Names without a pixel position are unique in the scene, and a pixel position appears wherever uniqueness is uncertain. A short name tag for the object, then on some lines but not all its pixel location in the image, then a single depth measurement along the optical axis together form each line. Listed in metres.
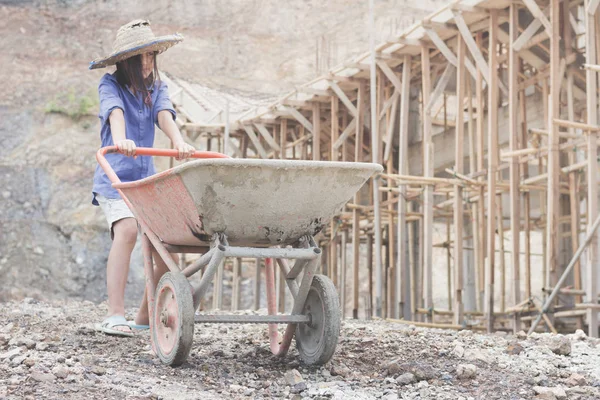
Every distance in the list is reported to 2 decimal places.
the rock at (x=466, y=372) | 4.64
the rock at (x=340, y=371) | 4.70
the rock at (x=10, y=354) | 4.45
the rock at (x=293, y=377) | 4.45
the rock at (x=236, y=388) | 4.28
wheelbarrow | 4.40
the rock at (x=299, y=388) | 4.30
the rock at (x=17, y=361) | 4.33
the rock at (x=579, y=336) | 6.26
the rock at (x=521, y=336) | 6.27
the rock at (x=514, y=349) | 5.50
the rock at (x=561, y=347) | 5.43
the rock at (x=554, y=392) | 4.24
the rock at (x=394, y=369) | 4.70
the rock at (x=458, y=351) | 5.29
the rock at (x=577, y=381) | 4.55
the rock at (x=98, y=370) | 4.29
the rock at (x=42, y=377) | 3.98
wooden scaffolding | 10.52
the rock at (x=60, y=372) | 4.09
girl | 5.35
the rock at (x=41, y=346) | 4.86
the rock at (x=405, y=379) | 4.52
